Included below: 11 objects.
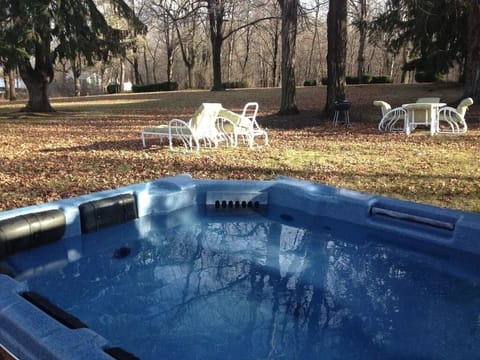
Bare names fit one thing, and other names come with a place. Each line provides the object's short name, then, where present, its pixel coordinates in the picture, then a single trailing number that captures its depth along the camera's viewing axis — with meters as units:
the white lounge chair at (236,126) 9.59
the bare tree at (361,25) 22.22
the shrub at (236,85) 36.91
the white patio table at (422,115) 11.23
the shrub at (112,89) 42.19
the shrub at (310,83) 35.26
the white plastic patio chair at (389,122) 12.08
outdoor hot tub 3.29
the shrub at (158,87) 36.44
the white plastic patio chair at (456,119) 11.32
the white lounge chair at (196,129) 8.98
